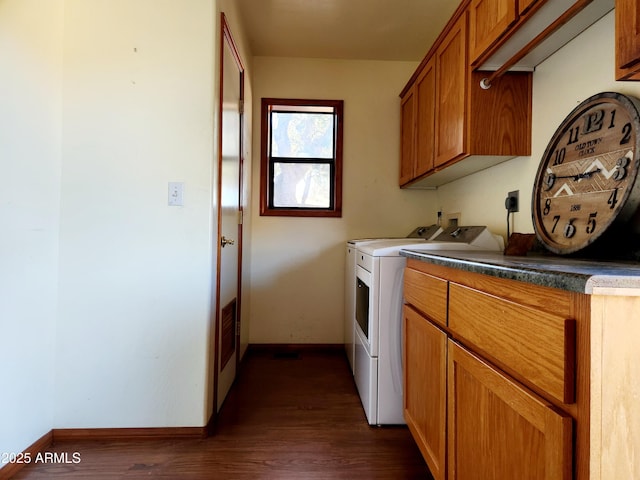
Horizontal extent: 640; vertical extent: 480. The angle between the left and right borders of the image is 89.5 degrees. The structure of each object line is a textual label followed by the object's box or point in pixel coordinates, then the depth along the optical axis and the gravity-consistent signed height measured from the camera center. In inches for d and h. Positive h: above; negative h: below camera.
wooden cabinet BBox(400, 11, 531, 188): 60.9 +26.0
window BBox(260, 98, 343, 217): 112.0 +28.6
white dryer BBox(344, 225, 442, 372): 87.8 -11.5
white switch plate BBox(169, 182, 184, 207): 60.1 +8.4
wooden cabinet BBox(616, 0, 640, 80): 30.6 +20.0
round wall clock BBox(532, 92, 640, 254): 38.7 +9.5
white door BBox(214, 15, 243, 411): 67.3 +5.3
